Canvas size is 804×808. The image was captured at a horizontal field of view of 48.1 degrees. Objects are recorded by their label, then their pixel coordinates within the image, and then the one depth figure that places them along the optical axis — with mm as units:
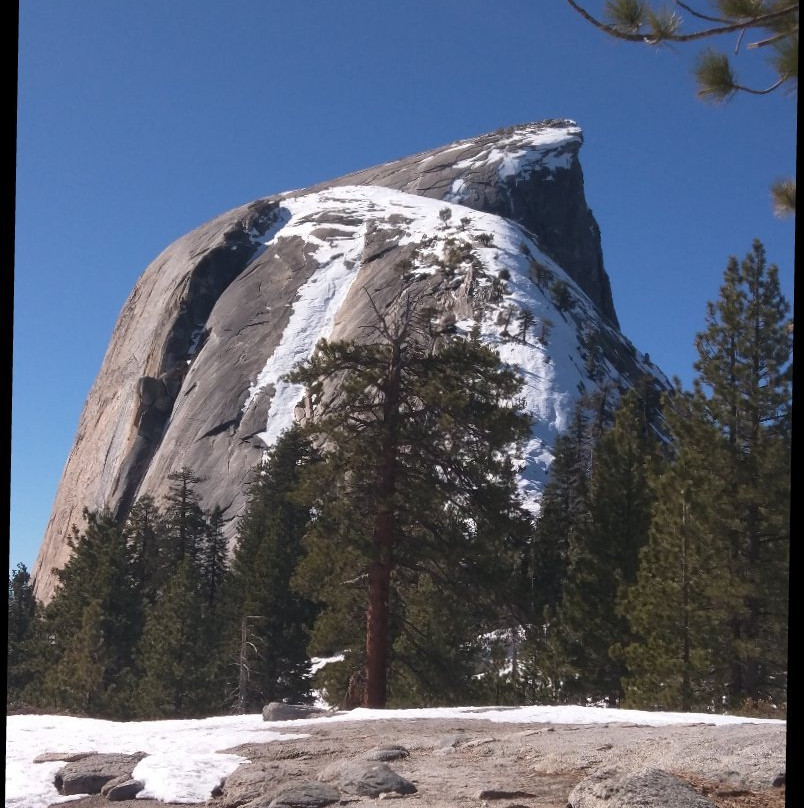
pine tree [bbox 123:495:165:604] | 31688
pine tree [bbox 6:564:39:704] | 32812
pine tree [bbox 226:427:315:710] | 24250
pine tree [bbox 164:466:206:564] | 34250
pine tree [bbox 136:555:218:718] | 24609
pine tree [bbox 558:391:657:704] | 19875
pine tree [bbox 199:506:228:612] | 33812
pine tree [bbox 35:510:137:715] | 26812
